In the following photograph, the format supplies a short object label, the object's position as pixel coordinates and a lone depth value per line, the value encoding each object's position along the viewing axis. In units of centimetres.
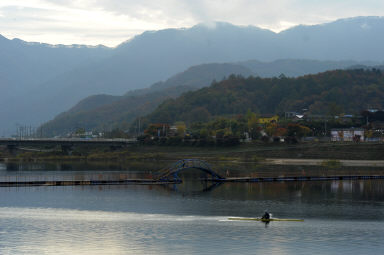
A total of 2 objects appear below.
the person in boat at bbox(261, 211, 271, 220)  6469
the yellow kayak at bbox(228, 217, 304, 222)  6456
